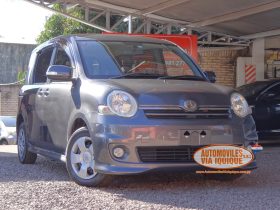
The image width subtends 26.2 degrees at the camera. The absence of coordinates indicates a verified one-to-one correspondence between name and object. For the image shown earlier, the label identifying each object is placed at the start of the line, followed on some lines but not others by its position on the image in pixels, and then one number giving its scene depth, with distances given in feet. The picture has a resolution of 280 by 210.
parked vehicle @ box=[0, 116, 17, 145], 68.03
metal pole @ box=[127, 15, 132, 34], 53.60
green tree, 94.67
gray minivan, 19.47
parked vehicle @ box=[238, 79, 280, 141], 37.99
